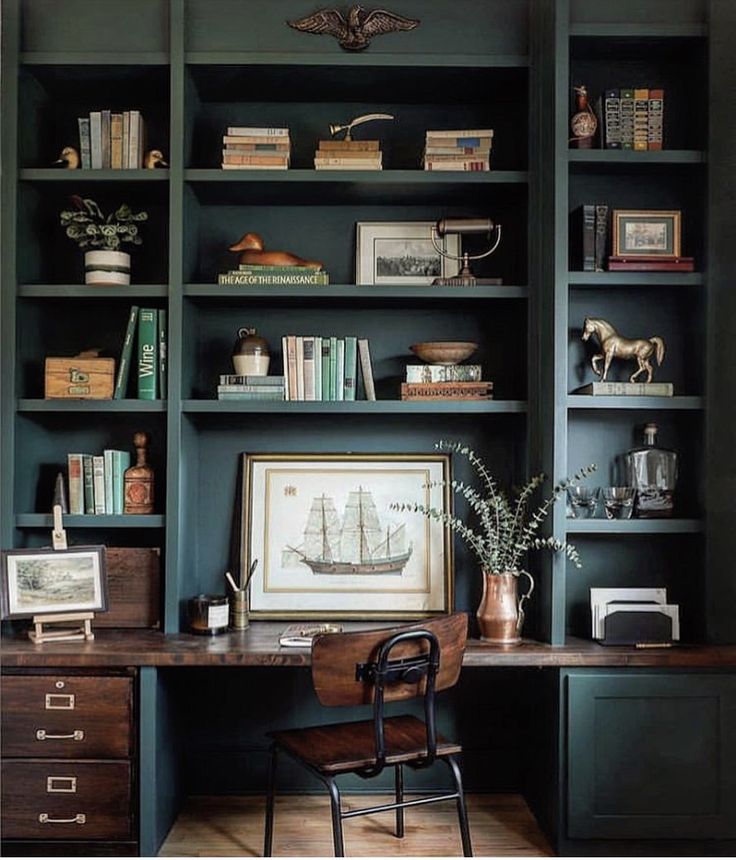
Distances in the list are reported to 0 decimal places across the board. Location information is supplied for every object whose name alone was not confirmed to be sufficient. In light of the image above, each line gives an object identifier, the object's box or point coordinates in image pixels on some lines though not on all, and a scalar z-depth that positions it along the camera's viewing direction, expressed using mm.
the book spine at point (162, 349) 3145
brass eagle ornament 3104
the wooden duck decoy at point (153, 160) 3184
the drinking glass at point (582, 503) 3135
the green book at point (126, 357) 3145
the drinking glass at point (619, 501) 3104
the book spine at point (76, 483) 3178
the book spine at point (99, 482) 3178
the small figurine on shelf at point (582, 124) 3096
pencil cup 3172
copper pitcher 2992
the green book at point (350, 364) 3213
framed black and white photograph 3338
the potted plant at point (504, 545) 2990
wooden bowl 3182
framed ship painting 3332
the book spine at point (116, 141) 3176
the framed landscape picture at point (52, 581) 2955
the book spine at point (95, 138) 3178
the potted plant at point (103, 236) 3180
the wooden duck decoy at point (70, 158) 3211
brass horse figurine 3158
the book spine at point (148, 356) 3139
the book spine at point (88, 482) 3184
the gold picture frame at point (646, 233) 3098
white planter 3176
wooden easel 2955
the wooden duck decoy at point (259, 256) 3203
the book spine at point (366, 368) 3211
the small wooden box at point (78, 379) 3152
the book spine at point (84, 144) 3186
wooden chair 2467
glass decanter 3139
